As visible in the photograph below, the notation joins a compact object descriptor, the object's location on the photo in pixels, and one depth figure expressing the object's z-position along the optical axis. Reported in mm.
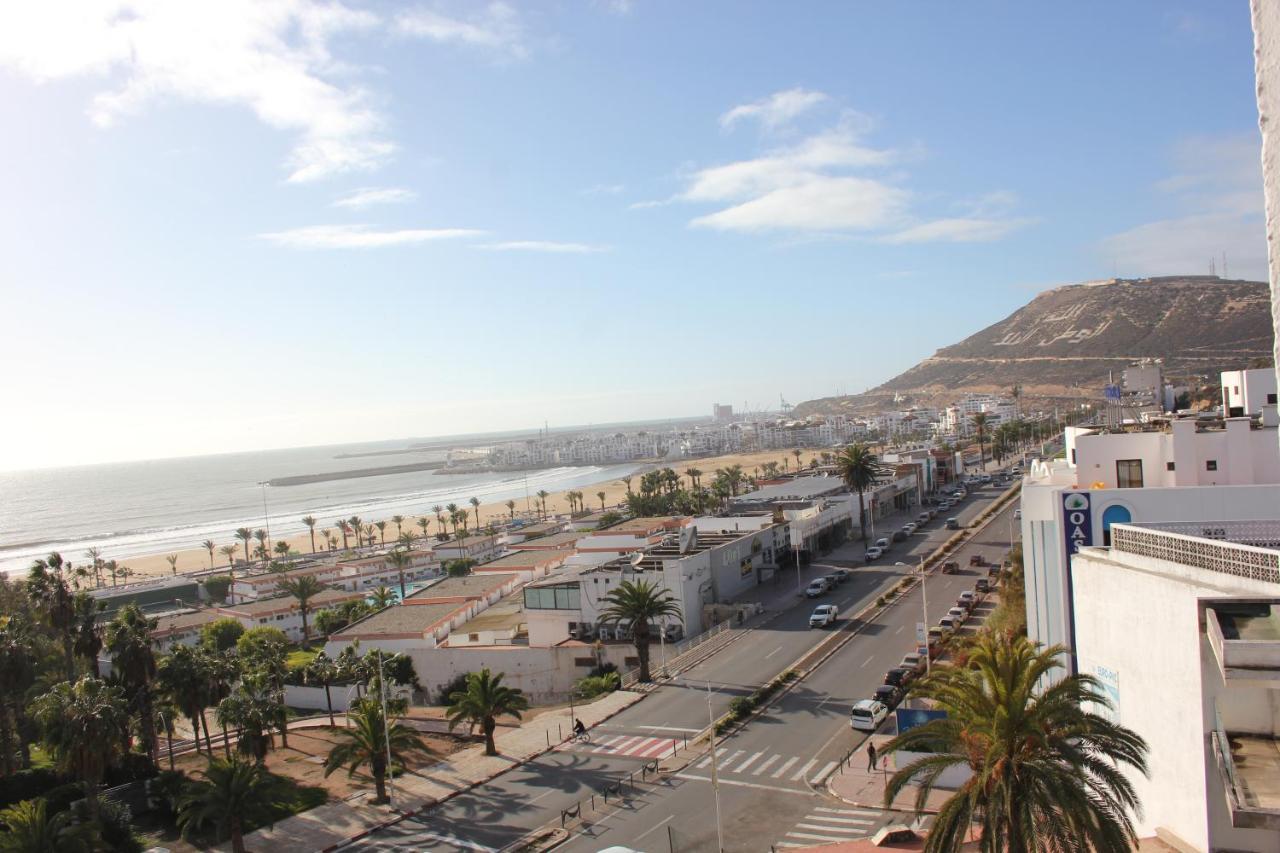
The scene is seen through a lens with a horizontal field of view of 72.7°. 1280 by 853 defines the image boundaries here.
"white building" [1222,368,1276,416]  37094
